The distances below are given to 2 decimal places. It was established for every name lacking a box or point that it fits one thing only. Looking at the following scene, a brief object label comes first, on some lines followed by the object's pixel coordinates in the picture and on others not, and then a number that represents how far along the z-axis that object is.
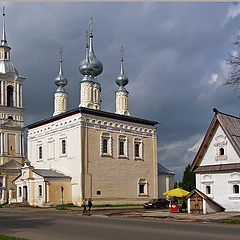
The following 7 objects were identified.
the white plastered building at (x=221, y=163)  30.50
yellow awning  32.28
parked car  40.72
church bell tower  58.00
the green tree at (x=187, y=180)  69.06
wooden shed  29.69
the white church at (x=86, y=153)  44.66
